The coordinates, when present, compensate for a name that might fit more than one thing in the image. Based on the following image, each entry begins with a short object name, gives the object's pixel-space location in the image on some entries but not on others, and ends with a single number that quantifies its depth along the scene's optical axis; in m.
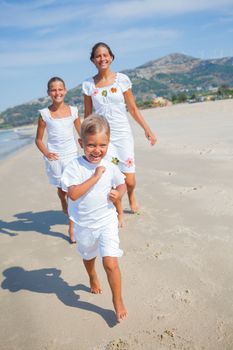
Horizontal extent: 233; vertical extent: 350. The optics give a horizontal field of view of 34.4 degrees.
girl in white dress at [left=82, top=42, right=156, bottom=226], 4.38
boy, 2.66
